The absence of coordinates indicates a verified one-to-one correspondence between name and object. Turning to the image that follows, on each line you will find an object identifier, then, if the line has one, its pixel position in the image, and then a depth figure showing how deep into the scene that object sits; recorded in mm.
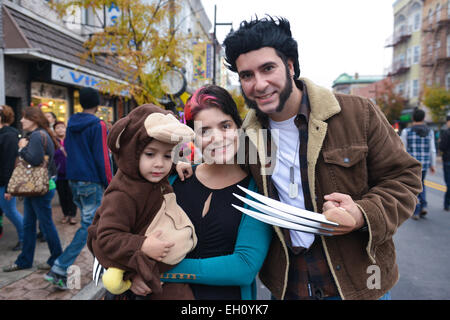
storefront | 7434
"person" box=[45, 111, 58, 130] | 6148
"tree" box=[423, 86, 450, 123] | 21938
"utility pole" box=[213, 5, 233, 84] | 17261
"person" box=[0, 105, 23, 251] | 4469
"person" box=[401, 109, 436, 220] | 6641
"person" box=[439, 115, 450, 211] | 7316
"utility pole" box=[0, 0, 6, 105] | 7425
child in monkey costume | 1325
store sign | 8250
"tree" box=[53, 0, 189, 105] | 5906
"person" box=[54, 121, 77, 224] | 6307
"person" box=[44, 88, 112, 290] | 3734
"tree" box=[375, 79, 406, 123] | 32469
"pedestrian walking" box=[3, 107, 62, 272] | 3928
